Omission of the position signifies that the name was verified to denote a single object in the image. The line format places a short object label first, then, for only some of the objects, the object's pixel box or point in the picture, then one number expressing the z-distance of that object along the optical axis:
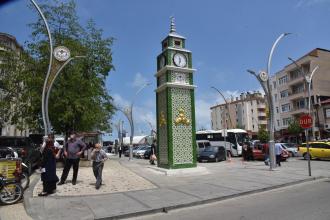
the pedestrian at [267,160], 23.01
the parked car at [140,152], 45.21
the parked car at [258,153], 31.07
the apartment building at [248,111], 112.25
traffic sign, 16.86
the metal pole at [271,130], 19.06
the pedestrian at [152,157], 24.76
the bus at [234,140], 40.34
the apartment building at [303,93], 58.94
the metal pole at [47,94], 17.53
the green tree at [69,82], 23.91
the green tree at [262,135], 77.38
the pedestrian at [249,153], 31.08
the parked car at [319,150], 29.35
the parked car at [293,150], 37.69
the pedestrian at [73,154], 13.05
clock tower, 17.75
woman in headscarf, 11.20
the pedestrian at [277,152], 22.12
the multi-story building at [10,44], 50.77
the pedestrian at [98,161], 12.65
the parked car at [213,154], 30.78
